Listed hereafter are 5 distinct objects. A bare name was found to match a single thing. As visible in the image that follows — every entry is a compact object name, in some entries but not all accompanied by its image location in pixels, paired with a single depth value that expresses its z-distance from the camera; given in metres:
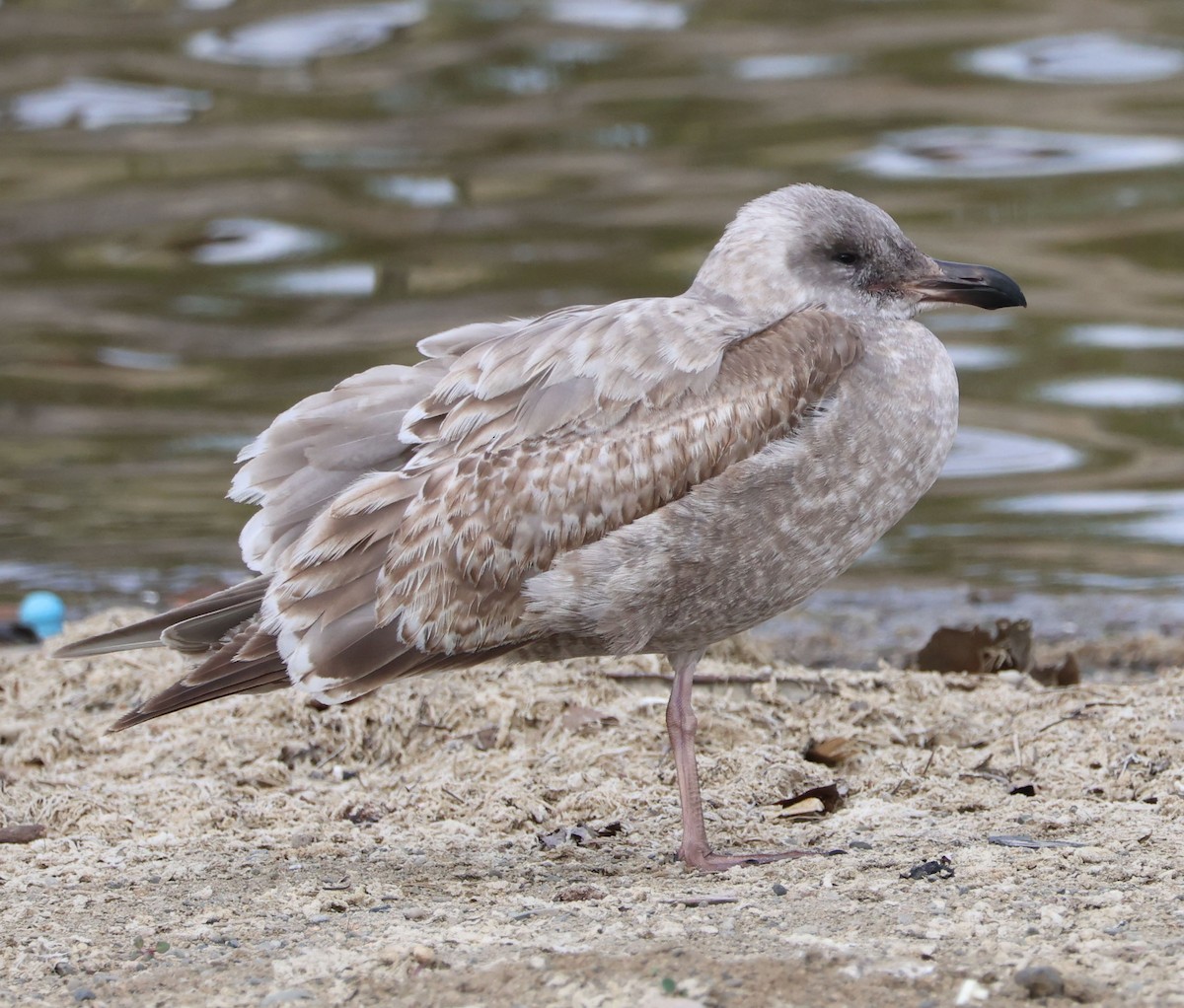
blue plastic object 16.53
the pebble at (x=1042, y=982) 7.07
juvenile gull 9.44
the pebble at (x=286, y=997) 7.47
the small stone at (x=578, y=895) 8.91
